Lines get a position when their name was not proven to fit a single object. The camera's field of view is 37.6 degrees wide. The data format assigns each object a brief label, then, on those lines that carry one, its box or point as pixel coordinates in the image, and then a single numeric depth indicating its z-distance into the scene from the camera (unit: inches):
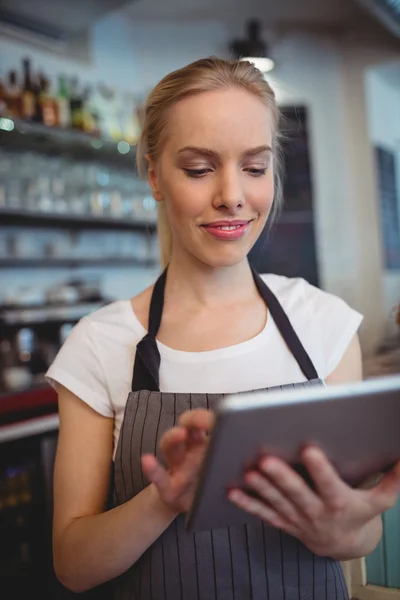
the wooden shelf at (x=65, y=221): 120.8
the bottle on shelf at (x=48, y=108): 123.8
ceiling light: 166.2
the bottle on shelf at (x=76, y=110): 132.3
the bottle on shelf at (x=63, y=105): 128.1
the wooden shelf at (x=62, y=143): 117.9
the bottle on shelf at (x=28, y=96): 121.7
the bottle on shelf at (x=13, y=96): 120.1
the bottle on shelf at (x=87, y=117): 132.6
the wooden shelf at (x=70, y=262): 124.7
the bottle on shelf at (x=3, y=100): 115.7
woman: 36.4
